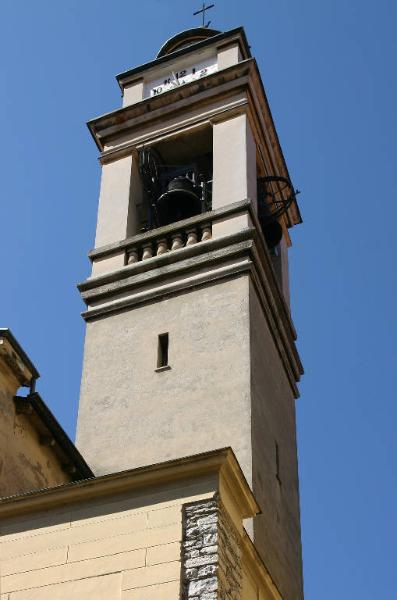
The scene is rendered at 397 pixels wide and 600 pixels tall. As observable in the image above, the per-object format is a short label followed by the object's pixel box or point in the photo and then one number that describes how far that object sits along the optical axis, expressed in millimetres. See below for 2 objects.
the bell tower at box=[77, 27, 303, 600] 14969
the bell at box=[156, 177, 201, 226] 18766
